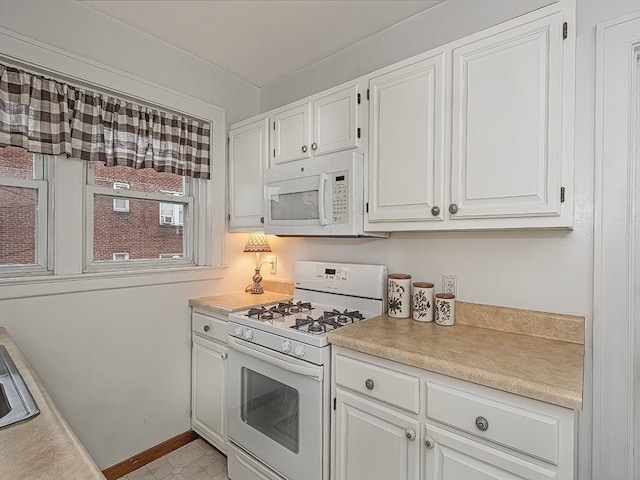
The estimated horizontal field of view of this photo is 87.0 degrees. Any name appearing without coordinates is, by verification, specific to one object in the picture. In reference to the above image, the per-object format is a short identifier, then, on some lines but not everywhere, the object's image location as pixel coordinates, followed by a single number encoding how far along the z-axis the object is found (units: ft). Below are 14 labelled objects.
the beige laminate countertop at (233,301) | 6.88
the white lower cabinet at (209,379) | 6.86
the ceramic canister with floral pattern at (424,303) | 5.77
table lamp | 8.50
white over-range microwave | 5.91
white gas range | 5.08
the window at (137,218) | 6.60
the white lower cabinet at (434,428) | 3.34
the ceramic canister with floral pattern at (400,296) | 6.00
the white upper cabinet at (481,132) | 4.09
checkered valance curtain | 5.45
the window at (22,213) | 5.61
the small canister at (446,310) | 5.58
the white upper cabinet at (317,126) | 6.08
